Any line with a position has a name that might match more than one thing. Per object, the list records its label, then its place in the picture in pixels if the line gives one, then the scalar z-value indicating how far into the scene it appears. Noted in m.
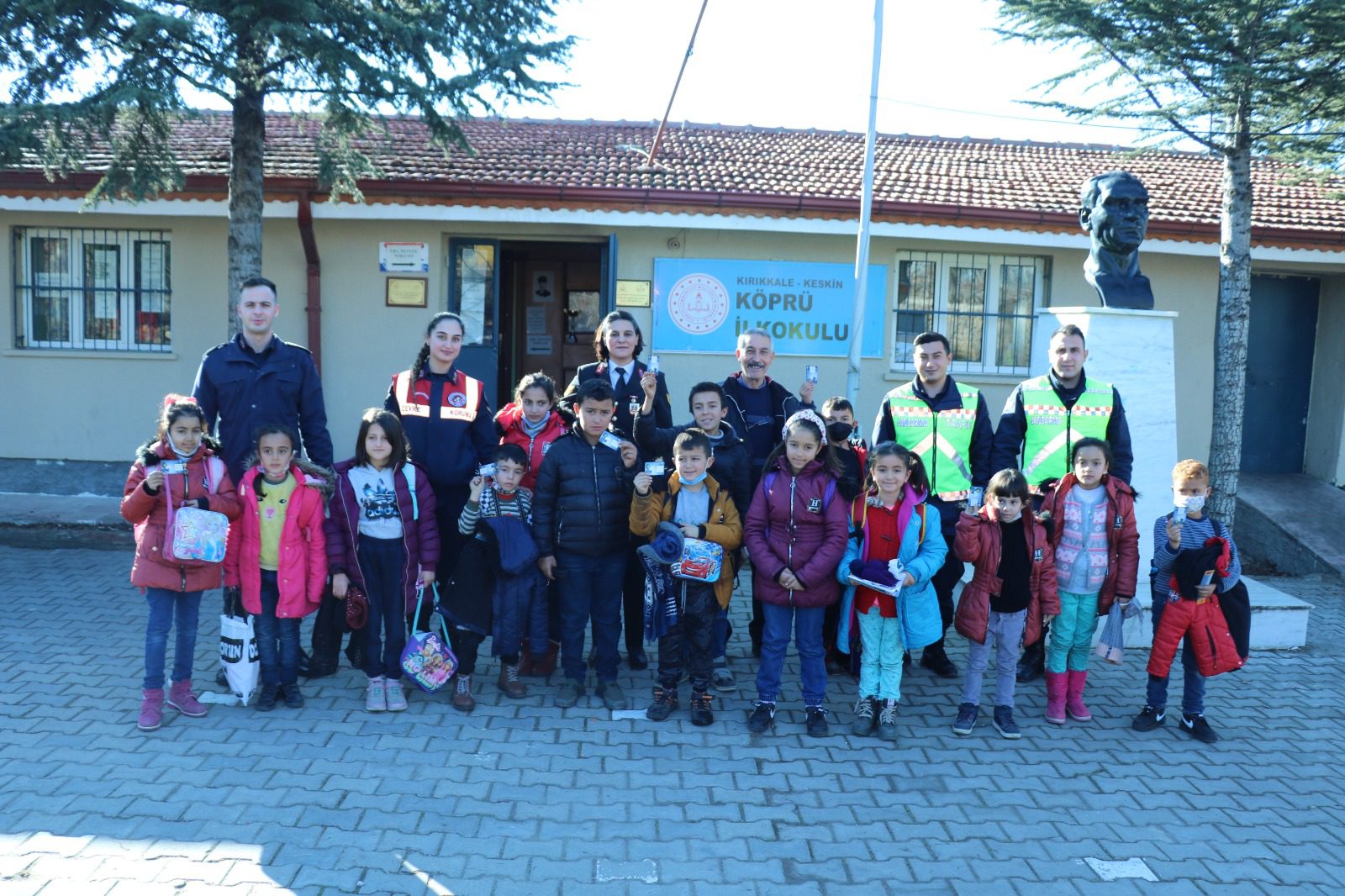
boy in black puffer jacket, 4.86
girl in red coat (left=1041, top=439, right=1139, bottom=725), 4.95
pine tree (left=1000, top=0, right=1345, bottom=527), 6.89
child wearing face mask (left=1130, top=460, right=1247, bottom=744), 4.78
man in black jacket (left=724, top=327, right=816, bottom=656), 5.37
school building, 9.12
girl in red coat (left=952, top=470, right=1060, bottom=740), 4.71
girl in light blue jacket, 4.63
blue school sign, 9.62
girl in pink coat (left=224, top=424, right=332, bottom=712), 4.64
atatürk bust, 6.29
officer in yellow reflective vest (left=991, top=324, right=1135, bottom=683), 5.33
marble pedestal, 6.16
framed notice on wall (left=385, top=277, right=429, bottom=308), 9.58
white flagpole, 7.98
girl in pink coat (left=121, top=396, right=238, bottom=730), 4.45
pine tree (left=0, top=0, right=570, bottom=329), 6.71
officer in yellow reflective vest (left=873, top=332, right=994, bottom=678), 5.33
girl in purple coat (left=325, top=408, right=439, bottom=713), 4.77
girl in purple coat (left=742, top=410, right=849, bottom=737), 4.63
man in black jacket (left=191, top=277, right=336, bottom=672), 4.81
